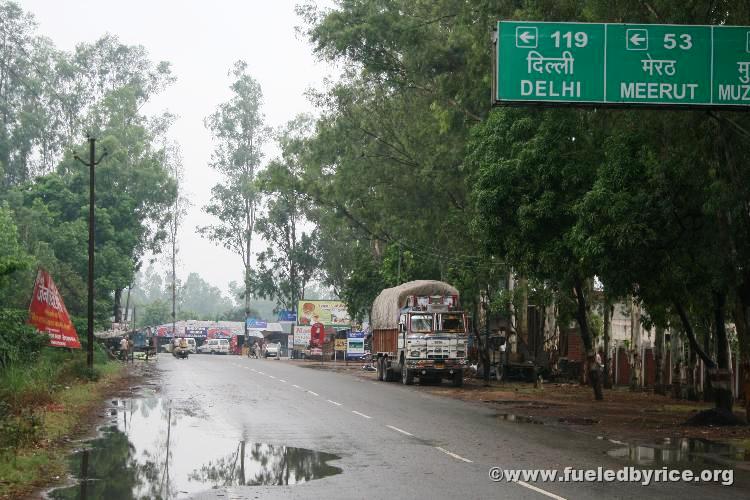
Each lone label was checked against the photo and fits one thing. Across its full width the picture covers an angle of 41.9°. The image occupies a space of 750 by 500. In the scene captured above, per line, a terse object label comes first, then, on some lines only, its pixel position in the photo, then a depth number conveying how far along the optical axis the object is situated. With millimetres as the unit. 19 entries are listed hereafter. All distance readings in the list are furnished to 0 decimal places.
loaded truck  40531
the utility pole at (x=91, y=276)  38094
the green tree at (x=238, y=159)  91938
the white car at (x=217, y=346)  100375
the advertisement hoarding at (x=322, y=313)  90375
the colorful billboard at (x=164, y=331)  114438
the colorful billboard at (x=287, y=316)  96938
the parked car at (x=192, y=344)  98738
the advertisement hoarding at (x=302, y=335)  86000
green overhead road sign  16281
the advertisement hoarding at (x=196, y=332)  114250
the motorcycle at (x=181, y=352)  74188
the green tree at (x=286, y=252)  87969
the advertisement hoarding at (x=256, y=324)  109519
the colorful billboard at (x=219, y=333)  111200
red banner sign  26562
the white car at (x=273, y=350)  91000
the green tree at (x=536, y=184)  24578
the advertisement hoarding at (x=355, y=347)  74312
